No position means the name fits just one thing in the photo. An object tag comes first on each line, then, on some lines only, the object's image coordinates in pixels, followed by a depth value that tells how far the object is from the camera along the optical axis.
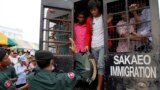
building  28.48
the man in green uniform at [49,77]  1.62
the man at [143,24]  2.32
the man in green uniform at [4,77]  1.98
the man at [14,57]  5.30
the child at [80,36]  3.06
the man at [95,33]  2.91
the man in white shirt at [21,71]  4.56
